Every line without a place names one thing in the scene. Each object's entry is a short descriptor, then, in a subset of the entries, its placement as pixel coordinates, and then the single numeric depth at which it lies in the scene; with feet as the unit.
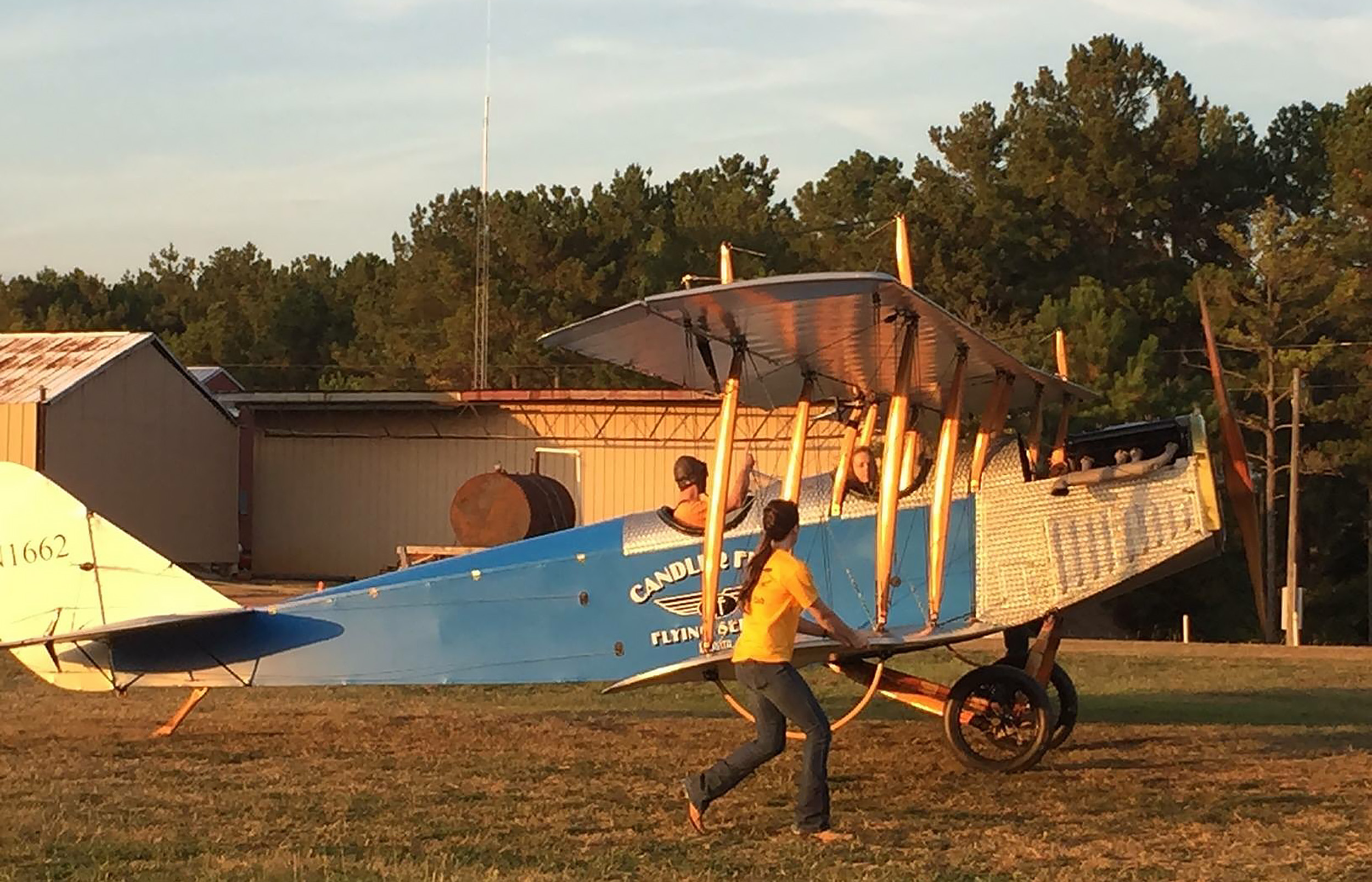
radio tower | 155.94
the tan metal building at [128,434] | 110.73
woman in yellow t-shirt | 24.86
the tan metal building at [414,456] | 130.31
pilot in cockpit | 33.60
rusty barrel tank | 102.89
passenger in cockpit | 33.91
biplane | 30.76
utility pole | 106.52
